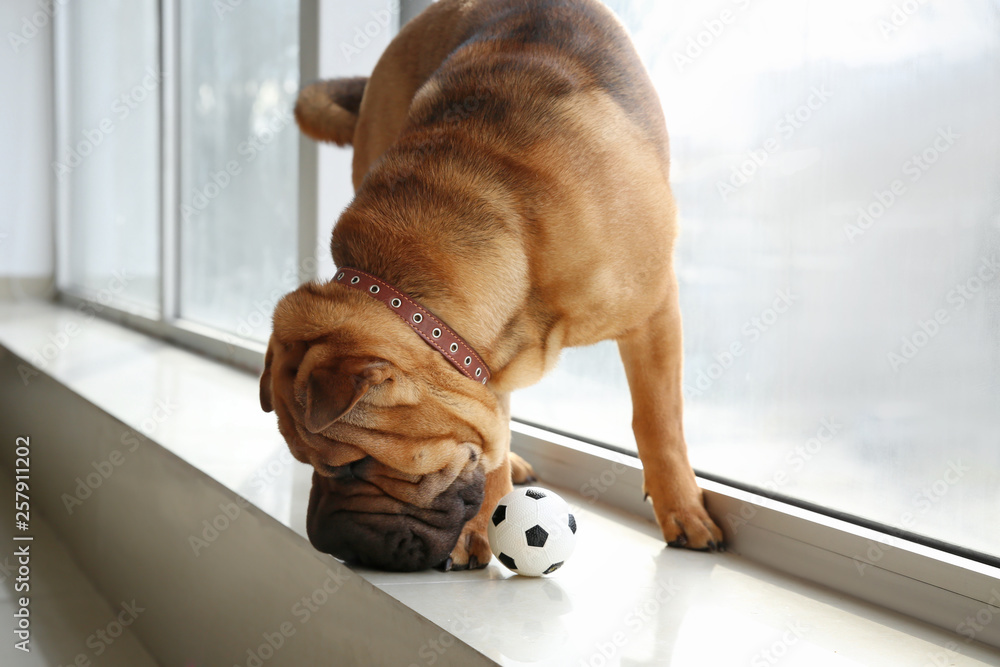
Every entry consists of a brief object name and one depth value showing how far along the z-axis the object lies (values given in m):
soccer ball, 1.51
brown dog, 1.37
